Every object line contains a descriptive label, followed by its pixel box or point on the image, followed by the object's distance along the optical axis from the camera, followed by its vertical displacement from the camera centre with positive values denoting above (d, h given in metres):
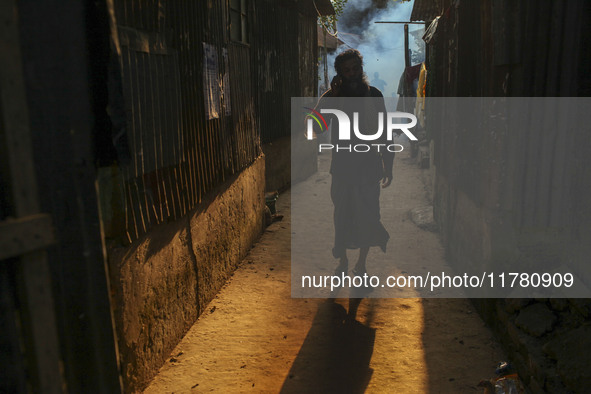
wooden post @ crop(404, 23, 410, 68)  17.48 +1.58
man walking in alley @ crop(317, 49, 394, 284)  5.45 -0.78
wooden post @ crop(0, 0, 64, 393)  1.82 -0.37
